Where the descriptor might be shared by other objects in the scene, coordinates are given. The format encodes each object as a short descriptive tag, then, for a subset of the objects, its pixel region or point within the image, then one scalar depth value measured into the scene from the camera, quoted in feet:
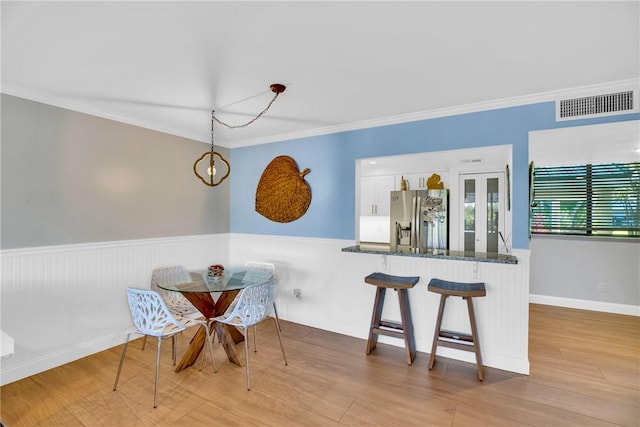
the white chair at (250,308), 7.89
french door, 14.48
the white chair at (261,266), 11.09
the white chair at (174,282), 9.68
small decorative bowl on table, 9.58
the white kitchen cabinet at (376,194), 18.80
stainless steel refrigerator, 16.40
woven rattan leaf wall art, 12.24
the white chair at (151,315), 7.27
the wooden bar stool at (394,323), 9.12
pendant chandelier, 7.84
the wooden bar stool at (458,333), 8.17
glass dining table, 8.50
